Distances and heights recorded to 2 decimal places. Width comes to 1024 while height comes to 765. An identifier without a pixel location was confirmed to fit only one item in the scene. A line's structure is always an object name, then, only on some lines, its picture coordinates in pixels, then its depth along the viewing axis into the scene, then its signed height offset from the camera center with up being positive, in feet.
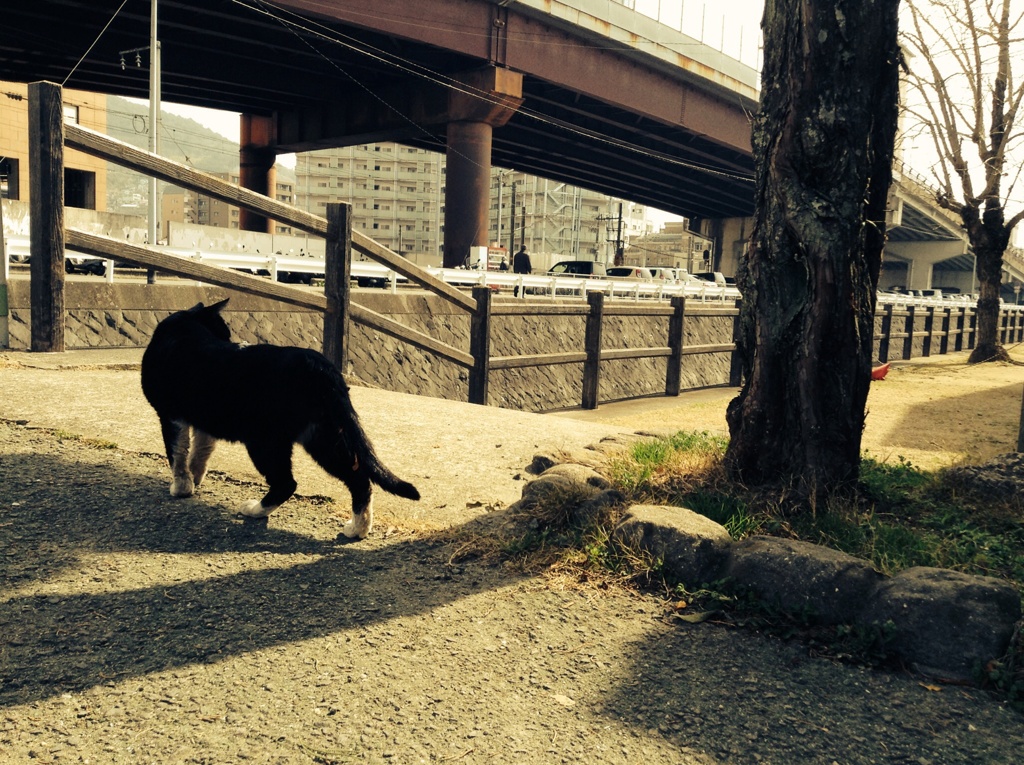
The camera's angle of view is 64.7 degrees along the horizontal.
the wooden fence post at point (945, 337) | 94.02 -1.69
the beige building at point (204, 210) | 367.45 +39.20
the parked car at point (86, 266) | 54.73 +1.45
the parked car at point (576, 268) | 118.62 +5.73
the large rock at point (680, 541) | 11.36 -3.31
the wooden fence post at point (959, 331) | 102.00 -1.00
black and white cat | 11.91 -1.83
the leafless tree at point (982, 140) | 60.34 +15.35
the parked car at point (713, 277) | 139.43 +6.34
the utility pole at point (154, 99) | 67.31 +16.87
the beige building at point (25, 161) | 143.02 +22.63
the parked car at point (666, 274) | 119.44 +5.68
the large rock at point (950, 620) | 9.29 -3.50
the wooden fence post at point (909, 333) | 80.74 -1.20
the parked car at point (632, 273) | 114.77 +5.37
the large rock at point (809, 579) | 10.26 -3.41
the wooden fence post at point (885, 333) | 73.72 -1.19
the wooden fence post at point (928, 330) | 87.30 -0.89
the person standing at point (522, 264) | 105.19 +5.37
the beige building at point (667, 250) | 388.57 +29.09
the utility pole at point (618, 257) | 213.87 +13.94
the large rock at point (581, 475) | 14.49 -3.03
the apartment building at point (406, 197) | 364.58 +46.93
